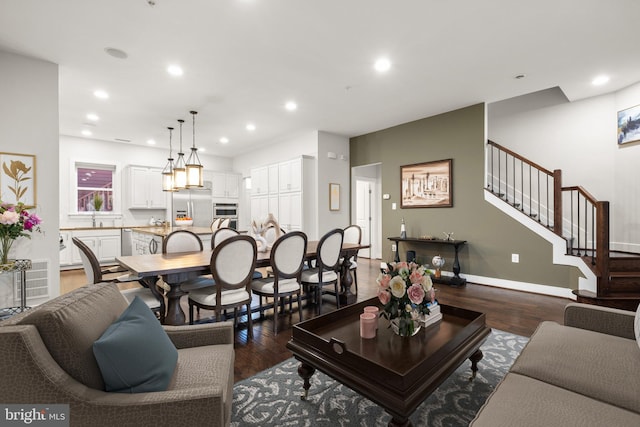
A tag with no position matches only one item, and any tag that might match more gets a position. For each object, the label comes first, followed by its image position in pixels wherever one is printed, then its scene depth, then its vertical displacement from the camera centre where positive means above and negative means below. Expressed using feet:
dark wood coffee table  4.37 -2.48
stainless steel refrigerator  24.60 +0.64
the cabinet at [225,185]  26.37 +2.52
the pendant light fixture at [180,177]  14.83 +1.79
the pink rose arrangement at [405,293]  5.47 -1.52
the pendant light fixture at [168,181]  16.65 +1.80
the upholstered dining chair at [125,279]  7.72 -1.79
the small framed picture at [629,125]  12.99 +3.87
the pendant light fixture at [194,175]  14.42 +1.83
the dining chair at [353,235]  14.23 -1.12
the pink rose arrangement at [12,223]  8.82 -0.30
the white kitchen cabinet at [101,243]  20.12 -2.10
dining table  8.00 -1.53
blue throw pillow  3.36 -1.72
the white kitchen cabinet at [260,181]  23.11 +2.52
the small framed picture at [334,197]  20.80 +1.09
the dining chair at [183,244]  10.69 -1.21
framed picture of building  16.94 +1.63
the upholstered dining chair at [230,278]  8.25 -1.90
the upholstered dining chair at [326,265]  10.98 -2.01
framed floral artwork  10.12 +1.21
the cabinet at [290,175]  20.18 +2.59
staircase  11.42 -0.22
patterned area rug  5.41 -3.77
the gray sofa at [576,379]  3.48 -2.38
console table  15.62 -2.67
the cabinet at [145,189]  23.12 +1.94
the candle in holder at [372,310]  6.11 -2.04
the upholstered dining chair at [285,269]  9.62 -1.89
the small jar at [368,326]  5.87 -2.25
